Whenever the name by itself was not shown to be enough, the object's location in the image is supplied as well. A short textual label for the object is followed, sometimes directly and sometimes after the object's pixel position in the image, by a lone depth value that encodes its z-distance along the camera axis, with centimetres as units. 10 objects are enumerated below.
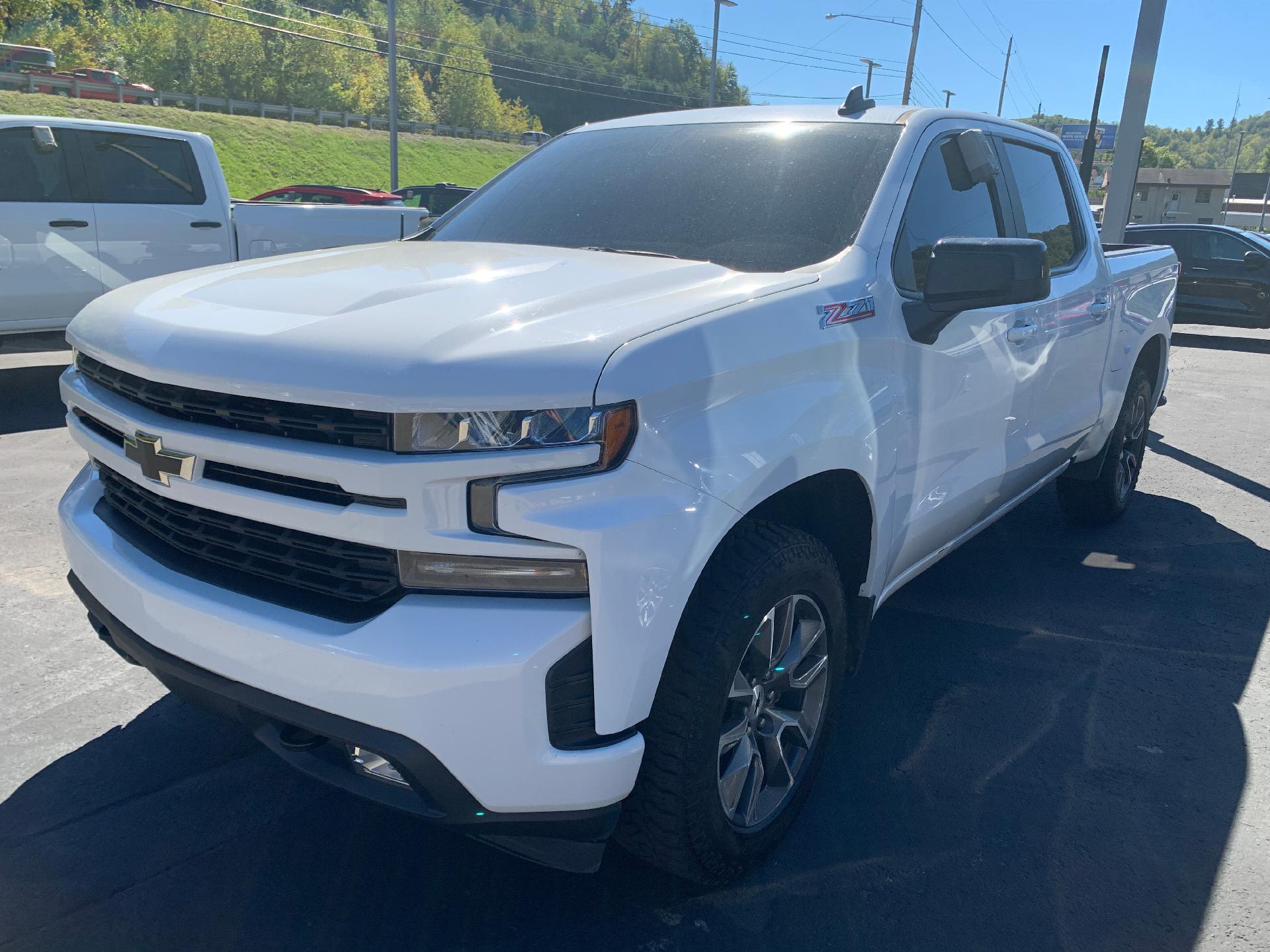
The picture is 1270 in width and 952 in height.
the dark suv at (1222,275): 1379
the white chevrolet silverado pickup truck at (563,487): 186
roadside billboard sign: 5176
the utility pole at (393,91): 2728
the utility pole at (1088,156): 2619
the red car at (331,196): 1911
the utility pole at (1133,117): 993
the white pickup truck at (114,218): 725
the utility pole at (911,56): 4350
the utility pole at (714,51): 3707
